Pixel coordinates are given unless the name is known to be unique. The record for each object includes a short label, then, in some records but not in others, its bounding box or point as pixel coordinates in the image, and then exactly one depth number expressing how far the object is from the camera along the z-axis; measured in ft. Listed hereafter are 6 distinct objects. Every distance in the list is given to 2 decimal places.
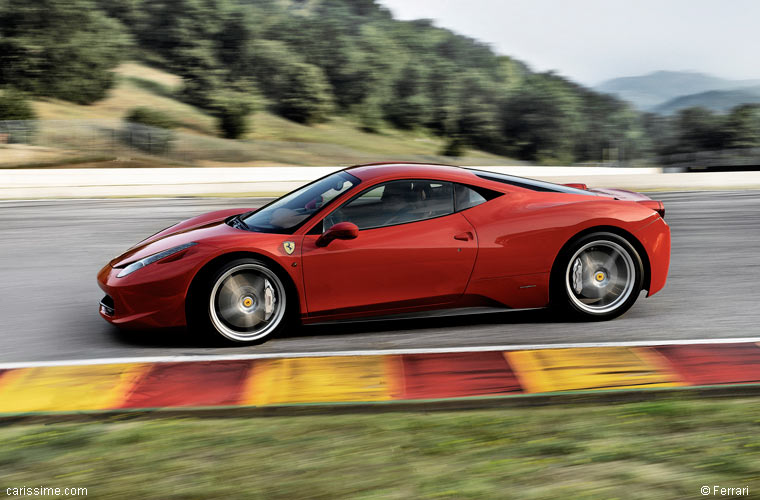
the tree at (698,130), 291.79
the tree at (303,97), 187.93
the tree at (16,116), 96.94
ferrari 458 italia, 17.11
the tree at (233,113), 152.05
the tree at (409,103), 221.05
